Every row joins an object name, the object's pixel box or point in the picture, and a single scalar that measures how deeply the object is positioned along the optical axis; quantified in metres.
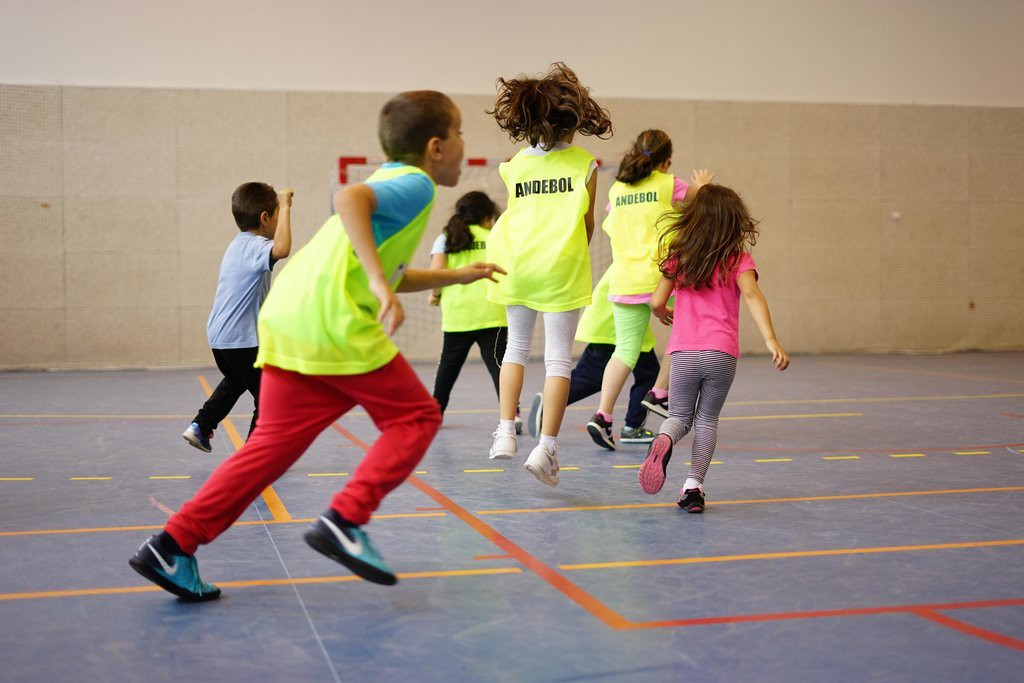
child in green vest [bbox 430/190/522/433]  5.61
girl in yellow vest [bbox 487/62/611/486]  4.03
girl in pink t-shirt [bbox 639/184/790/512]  3.67
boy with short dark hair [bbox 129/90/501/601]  2.42
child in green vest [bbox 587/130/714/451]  5.01
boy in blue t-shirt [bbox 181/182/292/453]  4.57
